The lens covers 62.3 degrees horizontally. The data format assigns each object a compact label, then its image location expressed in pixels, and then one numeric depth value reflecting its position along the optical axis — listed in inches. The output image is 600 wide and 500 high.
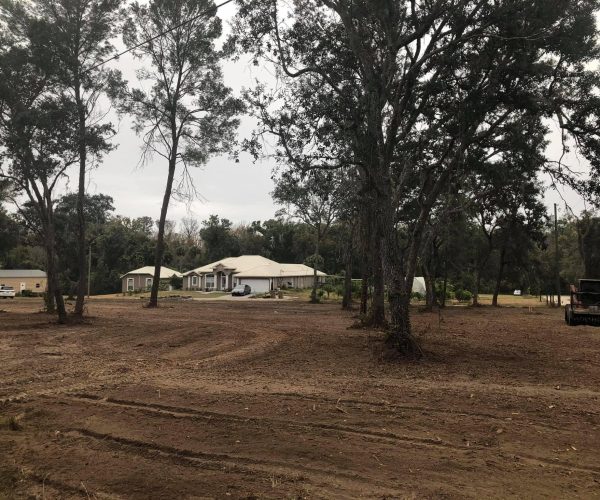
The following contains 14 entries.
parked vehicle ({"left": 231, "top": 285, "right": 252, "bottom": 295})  2178.9
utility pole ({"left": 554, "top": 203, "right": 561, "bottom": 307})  1588.6
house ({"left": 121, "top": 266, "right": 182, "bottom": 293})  2556.6
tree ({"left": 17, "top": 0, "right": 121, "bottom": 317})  756.6
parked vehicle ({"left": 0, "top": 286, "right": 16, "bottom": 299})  1990.7
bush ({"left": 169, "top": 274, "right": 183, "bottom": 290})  2763.3
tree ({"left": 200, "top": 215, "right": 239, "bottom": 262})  3053.6
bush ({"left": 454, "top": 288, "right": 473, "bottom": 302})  1886.8
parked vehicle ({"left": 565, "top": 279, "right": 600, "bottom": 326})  869.8
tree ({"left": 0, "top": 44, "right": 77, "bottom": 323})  746.8
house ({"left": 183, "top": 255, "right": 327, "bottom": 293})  2445.9
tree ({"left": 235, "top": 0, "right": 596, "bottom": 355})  435.8
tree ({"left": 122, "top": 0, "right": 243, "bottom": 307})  1074.1
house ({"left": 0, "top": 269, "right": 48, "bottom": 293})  2701.8
